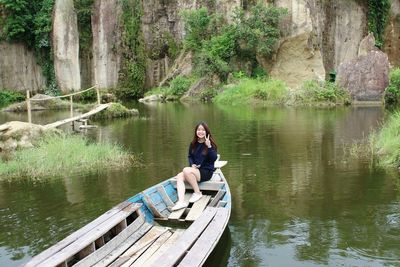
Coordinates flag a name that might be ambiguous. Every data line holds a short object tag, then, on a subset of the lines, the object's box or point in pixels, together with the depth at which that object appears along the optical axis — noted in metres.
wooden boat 5.68
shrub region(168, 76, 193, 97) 36.06
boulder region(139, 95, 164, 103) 36.08
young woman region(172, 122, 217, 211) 8.74
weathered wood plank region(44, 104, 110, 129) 18.56
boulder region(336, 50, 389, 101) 30.08
